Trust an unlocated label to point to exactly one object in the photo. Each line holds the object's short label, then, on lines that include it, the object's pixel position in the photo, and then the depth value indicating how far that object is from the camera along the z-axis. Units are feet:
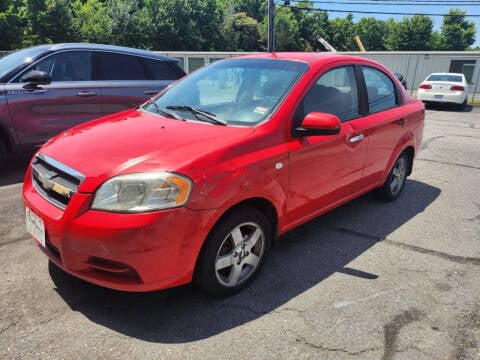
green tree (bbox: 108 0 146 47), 144.87
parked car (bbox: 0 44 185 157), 16.57
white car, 50.85
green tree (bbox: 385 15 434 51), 263.29
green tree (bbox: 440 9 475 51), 277.29
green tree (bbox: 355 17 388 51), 318.45
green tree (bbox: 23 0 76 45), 112.47
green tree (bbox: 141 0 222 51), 160.97
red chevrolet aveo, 7.65
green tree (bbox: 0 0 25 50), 93.69
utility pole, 78.18
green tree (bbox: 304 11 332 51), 269.64
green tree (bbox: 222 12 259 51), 205.80
